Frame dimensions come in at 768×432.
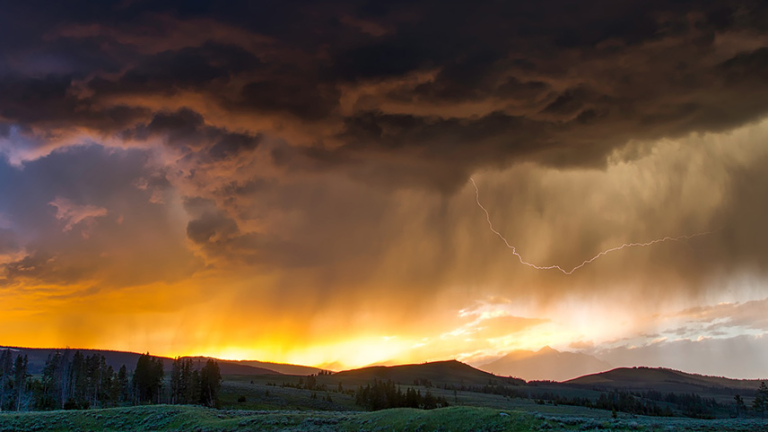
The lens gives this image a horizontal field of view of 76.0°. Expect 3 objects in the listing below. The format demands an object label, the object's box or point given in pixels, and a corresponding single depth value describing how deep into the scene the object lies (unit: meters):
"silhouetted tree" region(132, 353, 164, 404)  148.50
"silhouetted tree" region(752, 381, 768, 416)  160.12
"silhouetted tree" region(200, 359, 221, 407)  139.95
